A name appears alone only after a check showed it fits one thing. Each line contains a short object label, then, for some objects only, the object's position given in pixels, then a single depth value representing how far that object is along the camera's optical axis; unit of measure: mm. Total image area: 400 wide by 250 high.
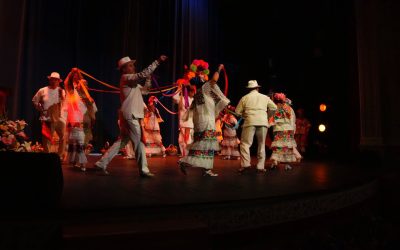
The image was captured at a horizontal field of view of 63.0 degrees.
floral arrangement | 4465
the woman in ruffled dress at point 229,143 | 8977
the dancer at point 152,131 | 9000
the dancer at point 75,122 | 5340
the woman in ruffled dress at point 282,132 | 6398
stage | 2076
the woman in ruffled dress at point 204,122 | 4848
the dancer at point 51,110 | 6070
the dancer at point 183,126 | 8367
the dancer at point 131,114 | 4527
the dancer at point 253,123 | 5504
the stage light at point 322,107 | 11430
